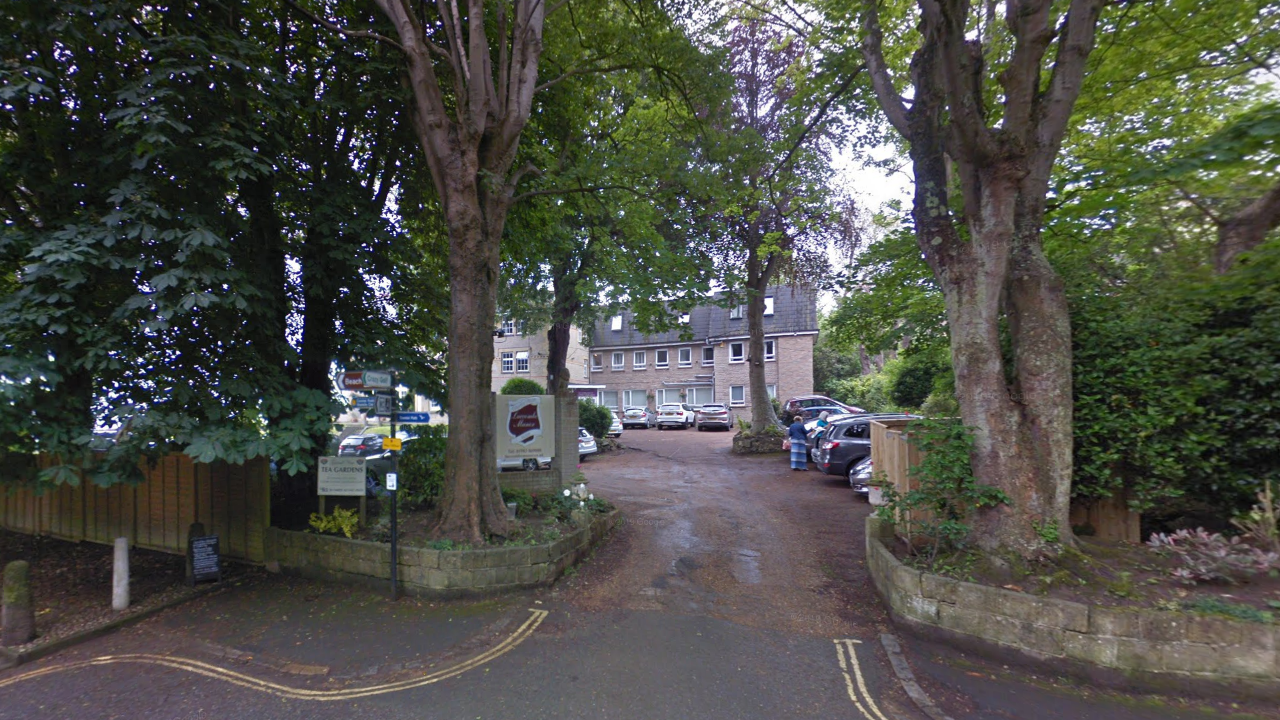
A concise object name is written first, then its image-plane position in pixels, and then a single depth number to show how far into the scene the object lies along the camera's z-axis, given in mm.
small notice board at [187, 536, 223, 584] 7422
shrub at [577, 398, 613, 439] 24484
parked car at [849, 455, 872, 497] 12281
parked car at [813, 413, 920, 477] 14031
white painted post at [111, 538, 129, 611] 6695
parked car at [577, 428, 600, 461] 20514
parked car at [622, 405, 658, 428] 34469
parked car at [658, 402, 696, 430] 34031
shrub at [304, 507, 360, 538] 7629
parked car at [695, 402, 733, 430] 31797
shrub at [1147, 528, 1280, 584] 4945
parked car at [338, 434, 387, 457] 15034
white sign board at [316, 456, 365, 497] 7418
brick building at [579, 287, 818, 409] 36812
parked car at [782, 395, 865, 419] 27372
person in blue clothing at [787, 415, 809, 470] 17047
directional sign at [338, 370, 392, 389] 6629
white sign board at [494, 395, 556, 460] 9930
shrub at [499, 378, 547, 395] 19922
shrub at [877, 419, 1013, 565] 5844
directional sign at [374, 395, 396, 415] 6785
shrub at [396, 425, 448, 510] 8969
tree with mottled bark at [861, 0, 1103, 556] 5824
